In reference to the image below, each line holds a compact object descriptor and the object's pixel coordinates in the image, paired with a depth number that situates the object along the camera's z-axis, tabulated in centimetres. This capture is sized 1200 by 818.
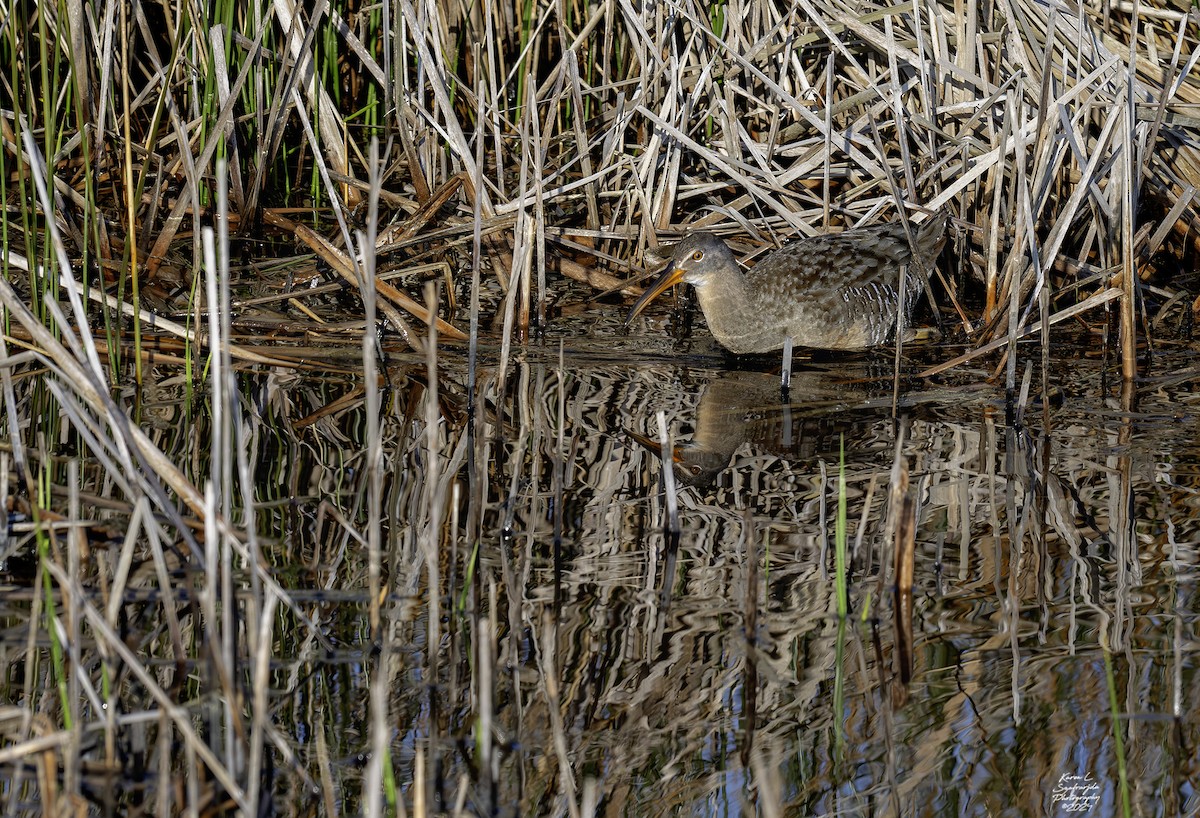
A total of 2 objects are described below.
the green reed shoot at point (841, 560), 602
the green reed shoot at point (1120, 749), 467
